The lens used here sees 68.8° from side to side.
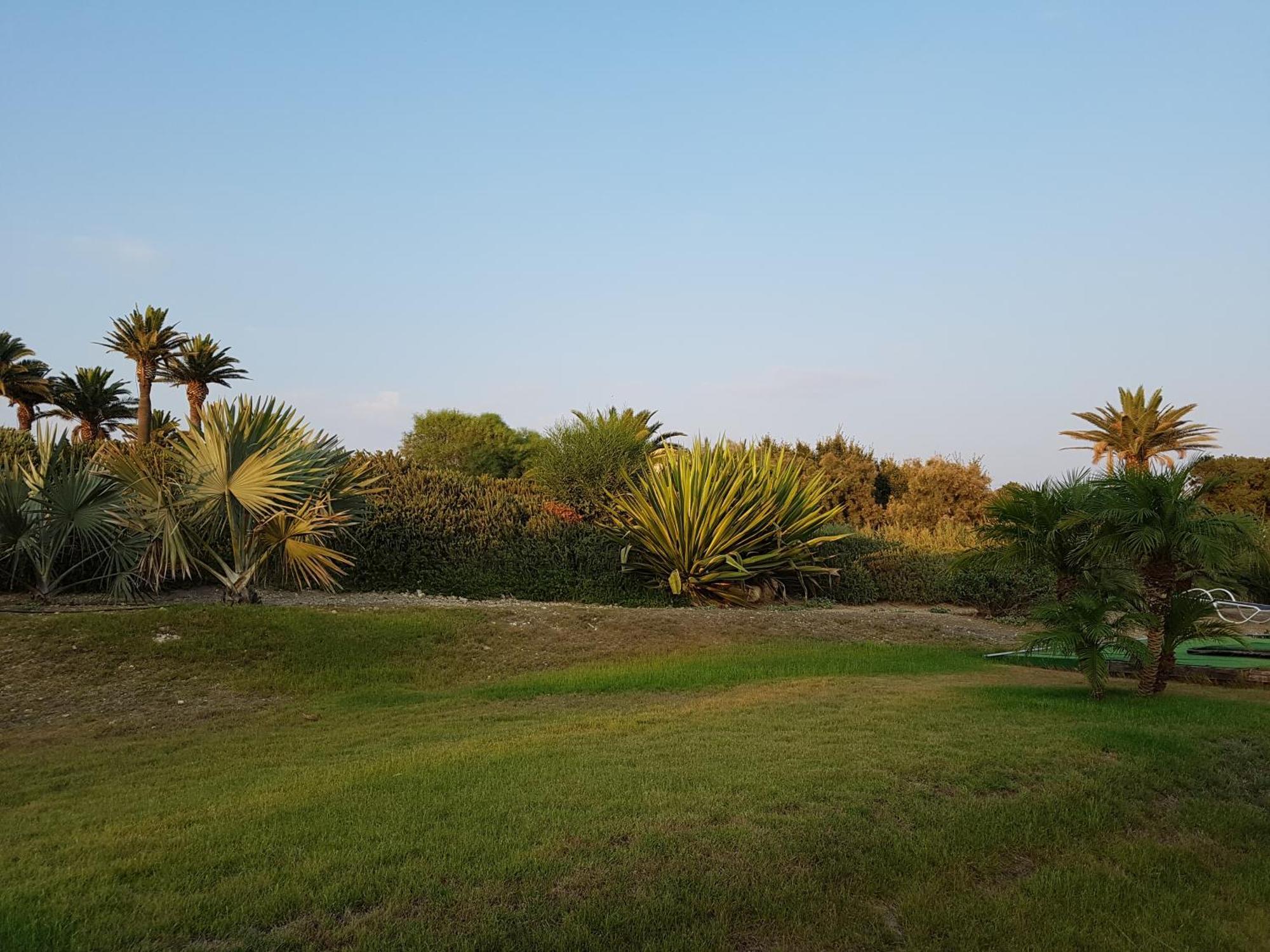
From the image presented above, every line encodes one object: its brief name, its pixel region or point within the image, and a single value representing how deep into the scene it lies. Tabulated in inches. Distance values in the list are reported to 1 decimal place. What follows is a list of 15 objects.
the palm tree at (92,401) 1644.9
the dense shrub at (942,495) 1370.6
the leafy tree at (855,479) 1440.7
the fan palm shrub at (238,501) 542.9
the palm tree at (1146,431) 1540.4
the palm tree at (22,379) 1520.7
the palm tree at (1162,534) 366.0
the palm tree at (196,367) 1387.8
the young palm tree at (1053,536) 416.2
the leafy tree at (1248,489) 1641.2
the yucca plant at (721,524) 747.4
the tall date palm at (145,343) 1318.9
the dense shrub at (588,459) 1013.8
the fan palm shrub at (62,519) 540.4
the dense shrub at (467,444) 2046.0
